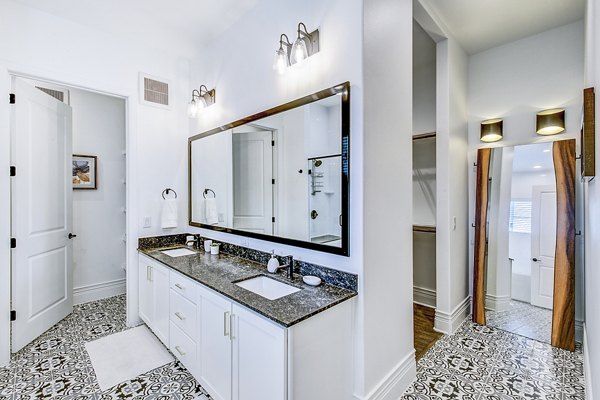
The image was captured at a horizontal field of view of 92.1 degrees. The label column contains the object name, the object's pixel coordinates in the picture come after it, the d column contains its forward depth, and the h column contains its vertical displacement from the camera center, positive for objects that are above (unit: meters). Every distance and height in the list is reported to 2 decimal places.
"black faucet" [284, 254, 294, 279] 2.01 -0.49
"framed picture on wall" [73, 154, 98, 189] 3.49 +0.31
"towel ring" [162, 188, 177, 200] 3.25 +0.07
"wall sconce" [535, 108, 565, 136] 2.66 +0.72
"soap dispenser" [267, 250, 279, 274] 2.11 -0.49
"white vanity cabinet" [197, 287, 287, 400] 1.40 -0.86
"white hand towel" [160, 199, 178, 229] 3.17 -0.20
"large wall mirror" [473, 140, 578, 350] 2.57 -0.42
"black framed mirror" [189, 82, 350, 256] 1.83 +0.19
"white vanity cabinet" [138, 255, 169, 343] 2.46 -0.91
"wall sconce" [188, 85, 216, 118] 3.02 +1.04
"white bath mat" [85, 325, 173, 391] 2.19 -1.34
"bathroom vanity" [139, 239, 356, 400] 1.40 -0.76
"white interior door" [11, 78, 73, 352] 2.52 -0.15
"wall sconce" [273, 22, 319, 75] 1.96 +1.03
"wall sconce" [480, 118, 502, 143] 3.02 +0.71
